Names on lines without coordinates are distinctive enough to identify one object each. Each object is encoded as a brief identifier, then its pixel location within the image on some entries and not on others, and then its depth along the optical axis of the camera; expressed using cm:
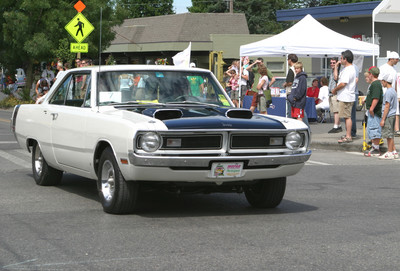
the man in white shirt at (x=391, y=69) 1527
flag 2480
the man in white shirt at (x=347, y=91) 1694
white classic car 738
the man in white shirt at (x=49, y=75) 2667
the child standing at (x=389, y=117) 1444
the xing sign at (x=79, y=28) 2575
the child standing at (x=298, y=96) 1672
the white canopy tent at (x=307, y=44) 2298
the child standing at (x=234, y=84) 2519
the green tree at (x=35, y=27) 3491
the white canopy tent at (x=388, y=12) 2197
